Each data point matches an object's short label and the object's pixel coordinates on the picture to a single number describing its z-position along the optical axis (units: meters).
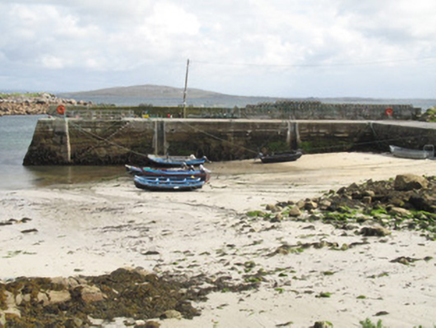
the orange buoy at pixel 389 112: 33.16
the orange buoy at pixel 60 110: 30.55
